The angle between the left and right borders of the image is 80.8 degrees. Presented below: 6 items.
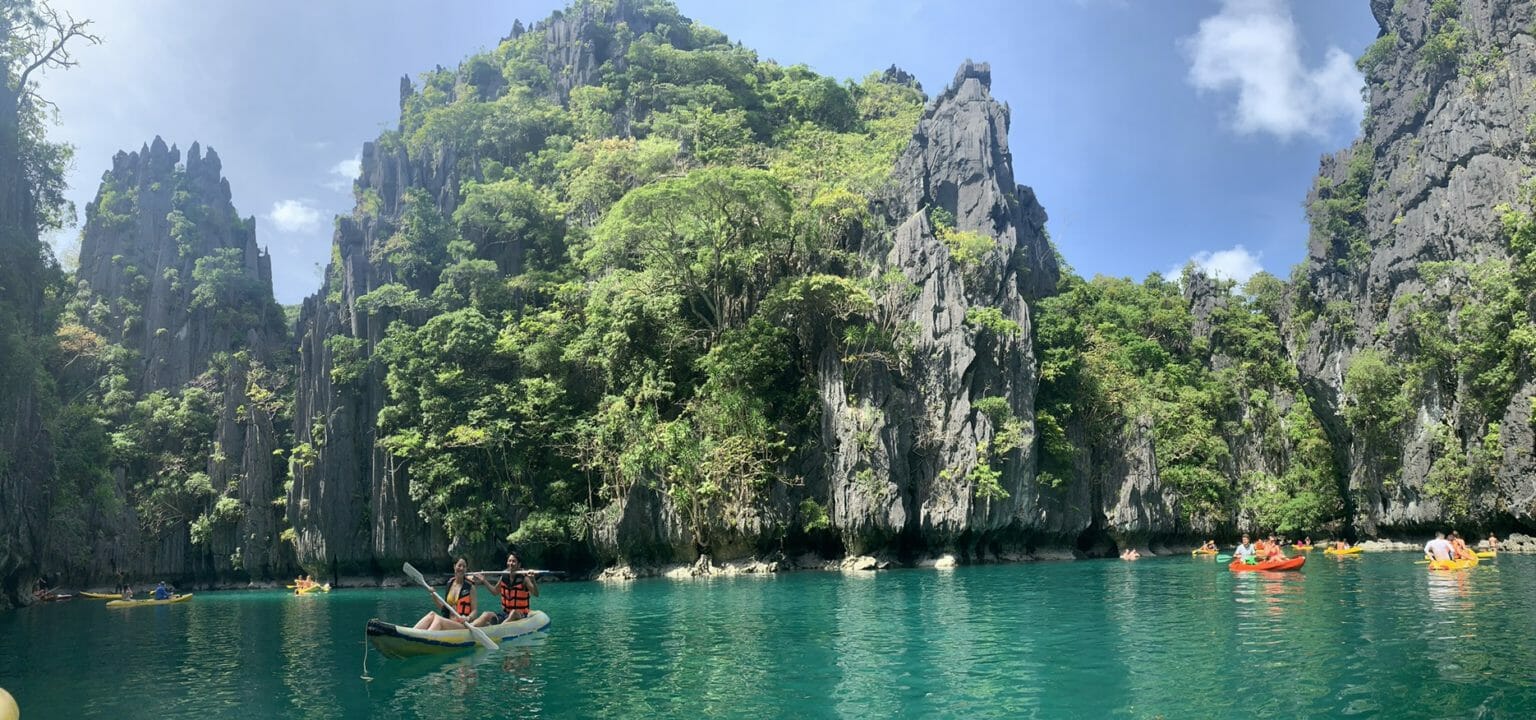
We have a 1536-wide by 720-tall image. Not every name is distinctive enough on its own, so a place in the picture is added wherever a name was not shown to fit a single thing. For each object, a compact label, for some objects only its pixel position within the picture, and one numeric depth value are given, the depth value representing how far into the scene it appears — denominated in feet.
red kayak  79.46
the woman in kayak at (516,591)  51.49
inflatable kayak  40.93
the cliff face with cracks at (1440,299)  107.65
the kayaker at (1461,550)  79.86
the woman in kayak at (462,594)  48.29
